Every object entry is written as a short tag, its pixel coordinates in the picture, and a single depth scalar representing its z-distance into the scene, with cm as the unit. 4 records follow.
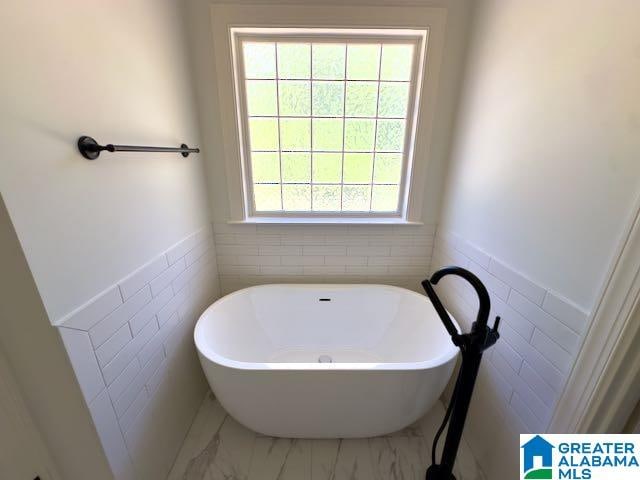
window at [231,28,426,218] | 149
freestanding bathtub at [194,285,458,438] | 110
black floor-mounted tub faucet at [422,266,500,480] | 76
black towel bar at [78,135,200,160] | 77
